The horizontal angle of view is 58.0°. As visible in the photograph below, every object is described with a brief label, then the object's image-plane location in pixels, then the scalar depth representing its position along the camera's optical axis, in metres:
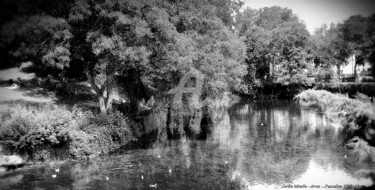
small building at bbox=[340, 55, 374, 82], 68.21
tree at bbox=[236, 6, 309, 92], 67.24
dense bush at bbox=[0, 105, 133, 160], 21.52
